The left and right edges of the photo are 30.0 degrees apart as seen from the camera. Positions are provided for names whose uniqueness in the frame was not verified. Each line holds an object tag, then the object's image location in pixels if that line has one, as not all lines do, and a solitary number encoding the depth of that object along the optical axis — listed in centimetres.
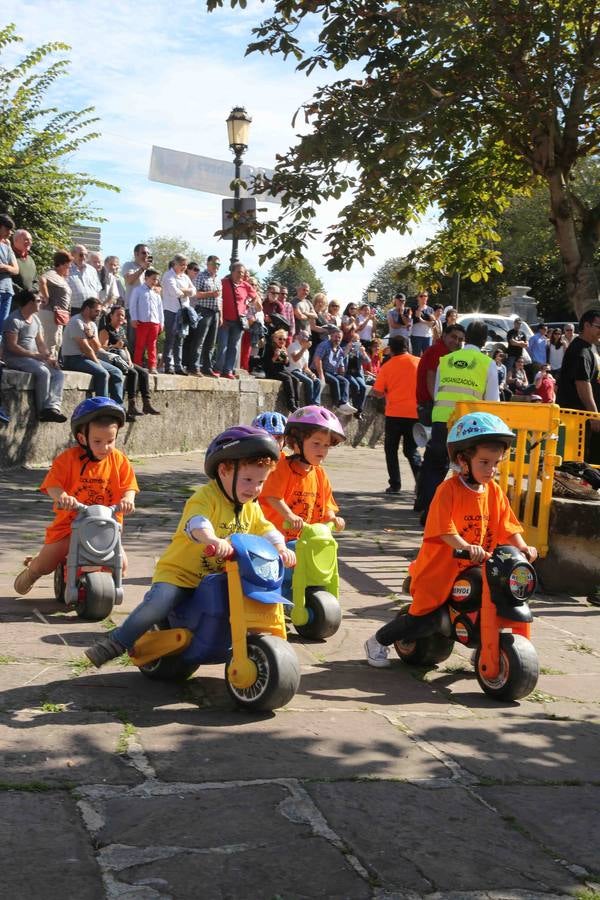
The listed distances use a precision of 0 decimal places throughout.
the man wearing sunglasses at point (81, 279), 1321
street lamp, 1619
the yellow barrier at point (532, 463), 809
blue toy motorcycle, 447
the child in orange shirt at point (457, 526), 537
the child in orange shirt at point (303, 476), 625
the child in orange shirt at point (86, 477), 630
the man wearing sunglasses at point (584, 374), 912
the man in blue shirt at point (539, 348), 2431
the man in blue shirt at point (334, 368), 1858
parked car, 2735
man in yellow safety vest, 977
